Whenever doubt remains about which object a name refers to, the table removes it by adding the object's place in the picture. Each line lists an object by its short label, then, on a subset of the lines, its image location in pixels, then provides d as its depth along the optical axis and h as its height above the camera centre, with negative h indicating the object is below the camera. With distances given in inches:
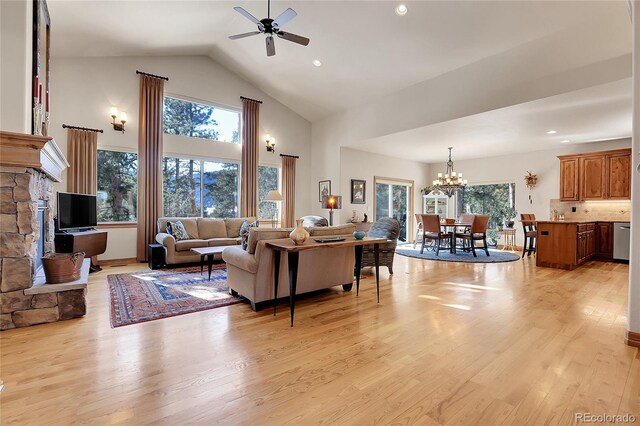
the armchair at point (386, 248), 194.1 -23.8
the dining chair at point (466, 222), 282.8 -9.4
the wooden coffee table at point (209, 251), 176.6 -24.8
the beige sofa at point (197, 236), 215.2 -21.2
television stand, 176.6 -20.6
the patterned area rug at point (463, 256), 253.4 -40.0
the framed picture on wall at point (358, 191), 324.5 +21.7
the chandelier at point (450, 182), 285.6 +28.6
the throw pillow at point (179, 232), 224.2 -17.2
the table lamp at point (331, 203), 301.7 +7.9
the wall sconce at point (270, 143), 314.3 +69.9
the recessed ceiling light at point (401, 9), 168.6 +114.1
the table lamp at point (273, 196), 272.7 +12.7
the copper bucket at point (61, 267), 112.2 -22.5
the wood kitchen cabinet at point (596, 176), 259.4 +34.4
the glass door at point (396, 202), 368.2 +12.0
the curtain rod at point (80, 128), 215.8 +58.5
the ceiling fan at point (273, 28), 139.7 +89.9
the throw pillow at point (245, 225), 256.0 -13.2
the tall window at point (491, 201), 352.8 +14.7
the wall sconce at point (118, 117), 233.5 +70.6
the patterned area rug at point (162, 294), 122.5 -42.2
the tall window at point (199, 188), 263.0 +19.7
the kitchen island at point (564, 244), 218.7 -23.0
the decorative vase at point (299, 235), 120.3 -10.1
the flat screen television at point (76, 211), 183.9 -2.0
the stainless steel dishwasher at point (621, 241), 248.7 -22.4
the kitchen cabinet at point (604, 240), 262.9 -23.4
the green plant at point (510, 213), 341.7 -0.4
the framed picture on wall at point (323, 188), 322.8 +24.3
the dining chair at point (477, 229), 275.4 -15.4
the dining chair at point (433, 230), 277.6 -17.0
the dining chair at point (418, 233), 311.9 -26.3
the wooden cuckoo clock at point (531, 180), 322.3 +35.3
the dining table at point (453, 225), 275.5 -12.4
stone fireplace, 105.6 -14.2
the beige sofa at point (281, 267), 125.5 -26.2
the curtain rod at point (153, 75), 243.6 +110.3
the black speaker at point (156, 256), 212.5 -33.5
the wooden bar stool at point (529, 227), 268.1 -13.9
